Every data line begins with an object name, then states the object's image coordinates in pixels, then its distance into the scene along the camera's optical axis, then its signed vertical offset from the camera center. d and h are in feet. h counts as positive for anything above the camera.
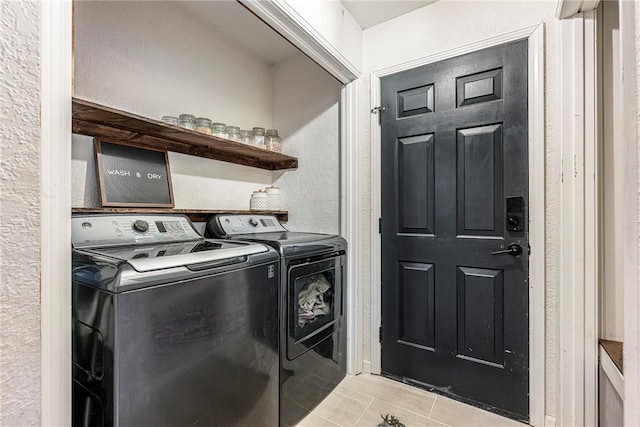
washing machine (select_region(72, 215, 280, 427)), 2.80 -1.34
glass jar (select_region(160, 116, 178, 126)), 5.53 +1.79
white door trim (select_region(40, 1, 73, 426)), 2.04 +0.01
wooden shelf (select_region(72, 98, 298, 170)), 4.27 +1.43
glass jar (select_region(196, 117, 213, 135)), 5.77 +1.75
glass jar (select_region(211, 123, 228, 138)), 6.07 +1.75
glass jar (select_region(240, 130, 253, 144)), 6.74 +1.79
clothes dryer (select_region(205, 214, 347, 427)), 4.75 -1.88
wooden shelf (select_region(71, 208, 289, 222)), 4.42 +0.01
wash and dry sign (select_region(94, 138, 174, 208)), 4.75 +0.66
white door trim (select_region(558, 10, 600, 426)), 4.41 -0.23
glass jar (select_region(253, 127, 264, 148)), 6.97 +1.81
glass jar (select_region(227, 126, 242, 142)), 6.32 +1.75
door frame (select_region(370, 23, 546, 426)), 4.80 -0.15
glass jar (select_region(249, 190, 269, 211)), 7.36 +0.24
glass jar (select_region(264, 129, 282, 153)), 7.22 +1.80
